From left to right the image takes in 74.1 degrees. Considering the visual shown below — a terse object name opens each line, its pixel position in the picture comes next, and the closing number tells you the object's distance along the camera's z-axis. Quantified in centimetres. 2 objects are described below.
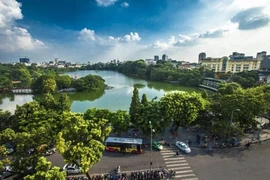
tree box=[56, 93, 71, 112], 2545
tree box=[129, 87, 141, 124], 2524
